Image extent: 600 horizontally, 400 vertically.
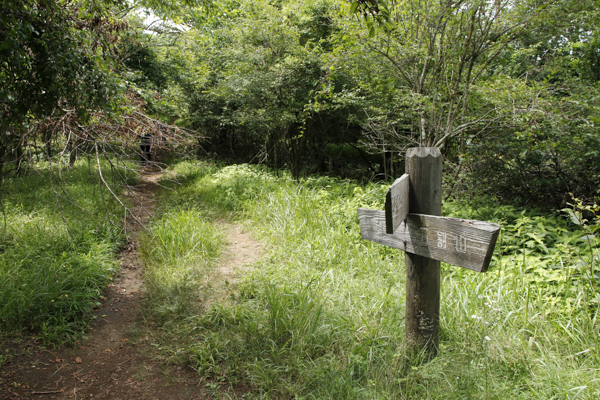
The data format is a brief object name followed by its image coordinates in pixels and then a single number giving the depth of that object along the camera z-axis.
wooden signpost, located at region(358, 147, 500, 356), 1.73
